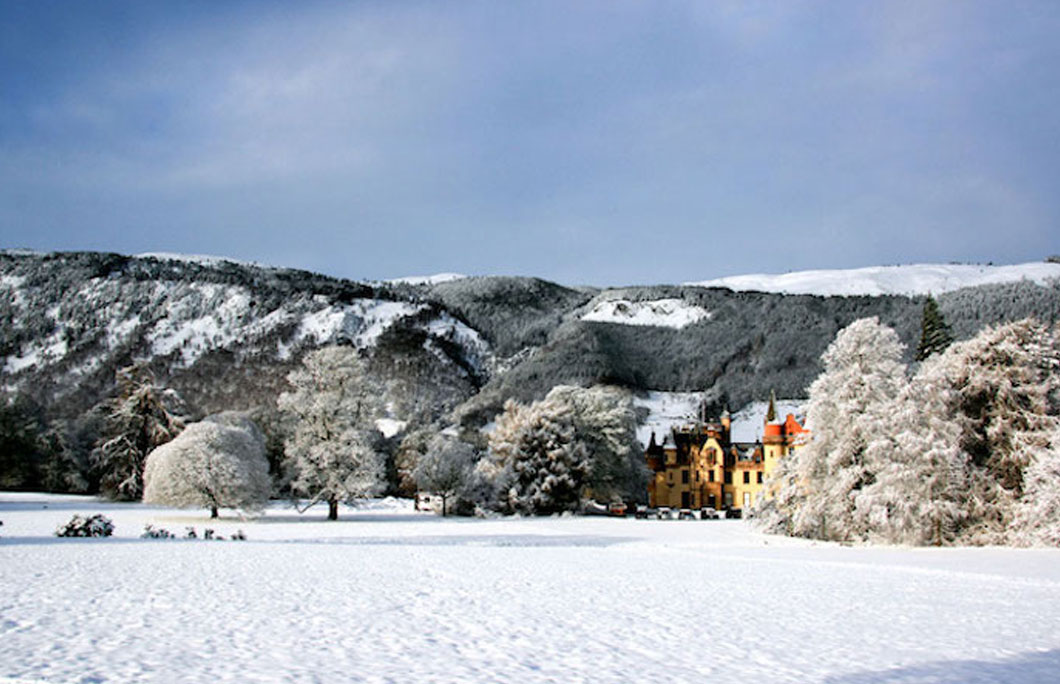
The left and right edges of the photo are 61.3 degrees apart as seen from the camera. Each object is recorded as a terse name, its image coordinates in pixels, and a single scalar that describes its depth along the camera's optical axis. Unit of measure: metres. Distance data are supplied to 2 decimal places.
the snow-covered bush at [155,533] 33.09
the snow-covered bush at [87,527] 32.06
